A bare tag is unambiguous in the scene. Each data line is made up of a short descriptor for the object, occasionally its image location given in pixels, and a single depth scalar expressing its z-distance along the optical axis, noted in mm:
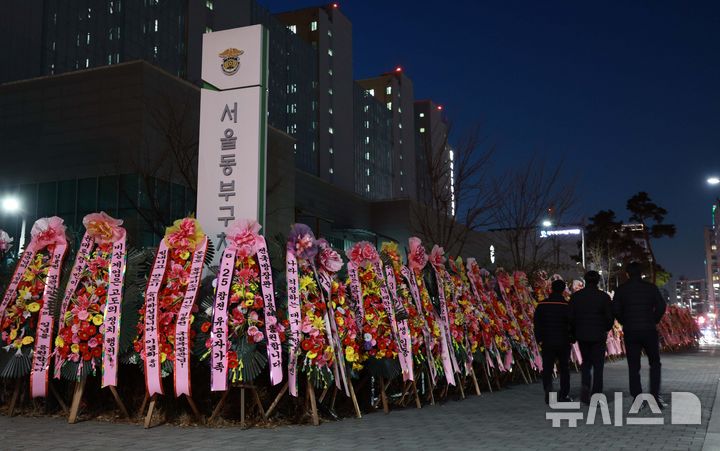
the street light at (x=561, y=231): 32544
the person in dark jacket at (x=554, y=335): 10453
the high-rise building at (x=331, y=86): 87375
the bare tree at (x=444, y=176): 23859
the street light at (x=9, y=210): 29938
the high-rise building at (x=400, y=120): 116812
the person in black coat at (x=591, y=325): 9820
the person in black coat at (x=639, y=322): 9344
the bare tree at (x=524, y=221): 29042
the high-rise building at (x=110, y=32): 37812
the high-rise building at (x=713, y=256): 112369
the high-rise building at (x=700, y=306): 164150
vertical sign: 10445
